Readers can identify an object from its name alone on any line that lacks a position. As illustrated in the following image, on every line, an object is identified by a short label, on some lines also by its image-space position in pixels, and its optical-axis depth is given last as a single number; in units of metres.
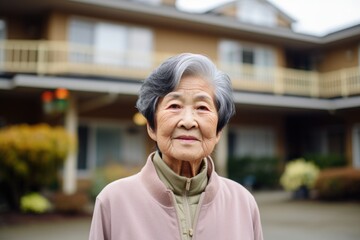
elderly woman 1.66
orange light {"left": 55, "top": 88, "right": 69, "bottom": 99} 11.73
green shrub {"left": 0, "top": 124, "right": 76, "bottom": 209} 9.69
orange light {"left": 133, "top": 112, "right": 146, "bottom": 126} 13.66
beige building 13.20
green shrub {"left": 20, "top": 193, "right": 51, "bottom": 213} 10.28
